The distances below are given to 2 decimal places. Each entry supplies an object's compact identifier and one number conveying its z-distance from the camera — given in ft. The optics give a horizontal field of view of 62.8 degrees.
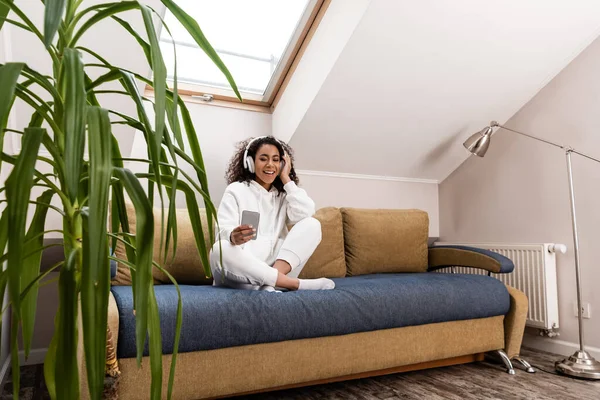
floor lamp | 7.03
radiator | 8.53
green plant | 1.94
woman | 6.16
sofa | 5.17
